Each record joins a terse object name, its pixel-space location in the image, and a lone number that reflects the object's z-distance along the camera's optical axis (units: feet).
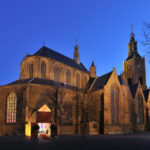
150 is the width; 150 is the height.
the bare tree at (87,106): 127.13
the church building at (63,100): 123.13
